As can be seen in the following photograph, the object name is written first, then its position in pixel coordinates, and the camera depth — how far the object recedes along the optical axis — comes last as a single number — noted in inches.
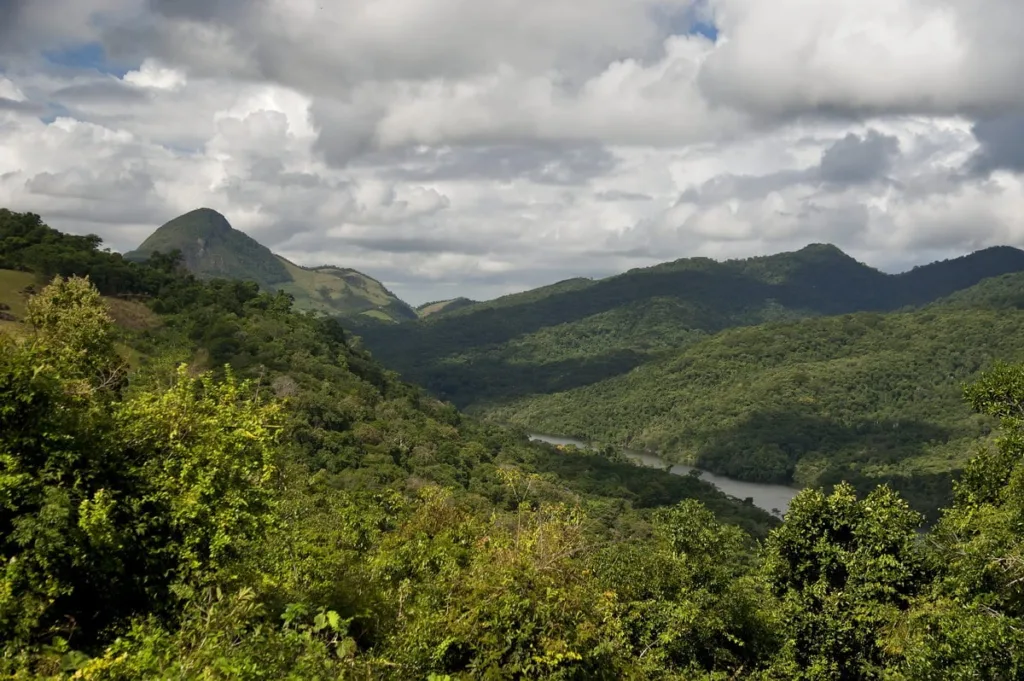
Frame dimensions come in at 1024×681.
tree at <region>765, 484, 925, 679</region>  1095.6
